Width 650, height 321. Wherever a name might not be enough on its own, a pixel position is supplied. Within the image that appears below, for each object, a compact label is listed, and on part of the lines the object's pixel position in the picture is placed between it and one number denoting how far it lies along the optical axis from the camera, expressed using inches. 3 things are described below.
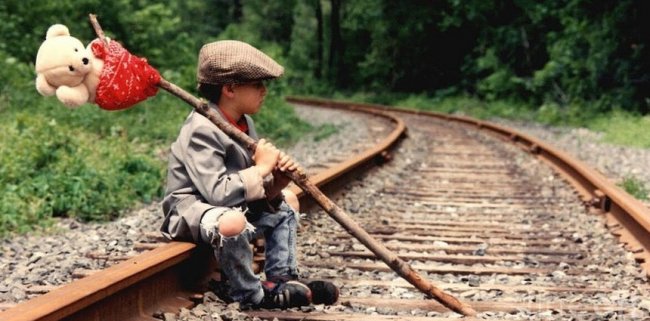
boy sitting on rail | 128.2
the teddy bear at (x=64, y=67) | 119.4
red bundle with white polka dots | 125.0
